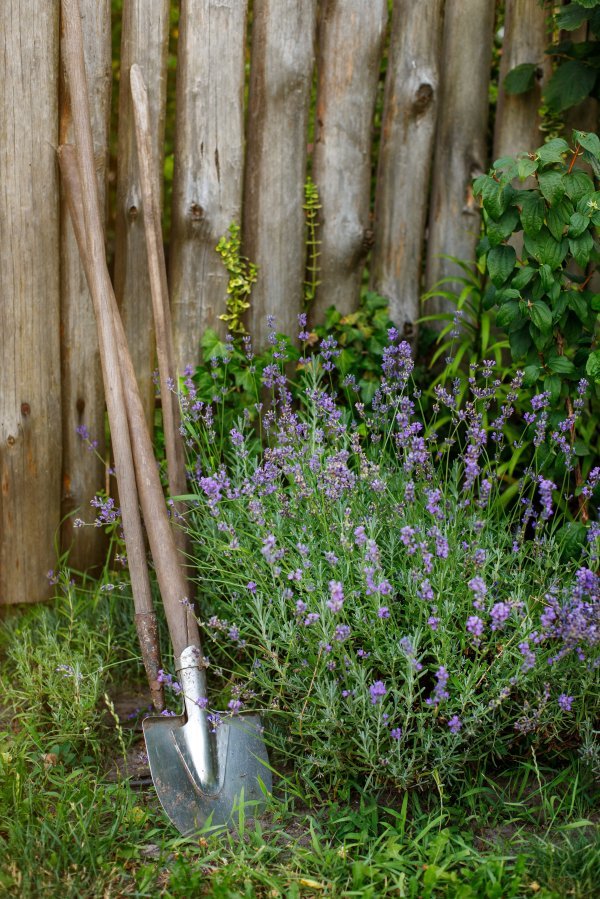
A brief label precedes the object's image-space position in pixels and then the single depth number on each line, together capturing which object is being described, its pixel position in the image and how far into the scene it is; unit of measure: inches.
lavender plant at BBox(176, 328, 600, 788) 81.7
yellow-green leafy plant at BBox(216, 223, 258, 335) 126.4
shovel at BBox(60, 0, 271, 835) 88.4
